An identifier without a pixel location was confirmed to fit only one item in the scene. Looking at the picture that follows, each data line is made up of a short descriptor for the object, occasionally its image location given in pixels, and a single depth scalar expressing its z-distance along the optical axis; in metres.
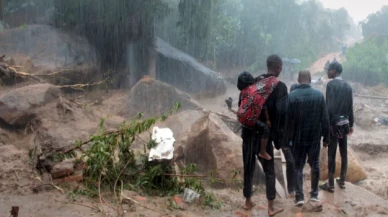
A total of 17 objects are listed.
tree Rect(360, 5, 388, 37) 32.31
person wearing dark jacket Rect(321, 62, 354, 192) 4.98
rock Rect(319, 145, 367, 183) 6.27
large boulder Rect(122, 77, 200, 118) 9.80
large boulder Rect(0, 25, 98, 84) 9.93
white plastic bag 4.48
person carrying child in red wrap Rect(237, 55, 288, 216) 3.88
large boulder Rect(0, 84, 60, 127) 6.36
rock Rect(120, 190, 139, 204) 3.89
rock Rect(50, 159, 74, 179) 4.28
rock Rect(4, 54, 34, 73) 8.98
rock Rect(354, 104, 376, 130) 12.52
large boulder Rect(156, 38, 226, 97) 14.83
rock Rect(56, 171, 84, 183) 4.27
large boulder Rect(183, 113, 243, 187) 5.54
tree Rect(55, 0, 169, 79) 12.46
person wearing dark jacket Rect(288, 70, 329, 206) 4.39
